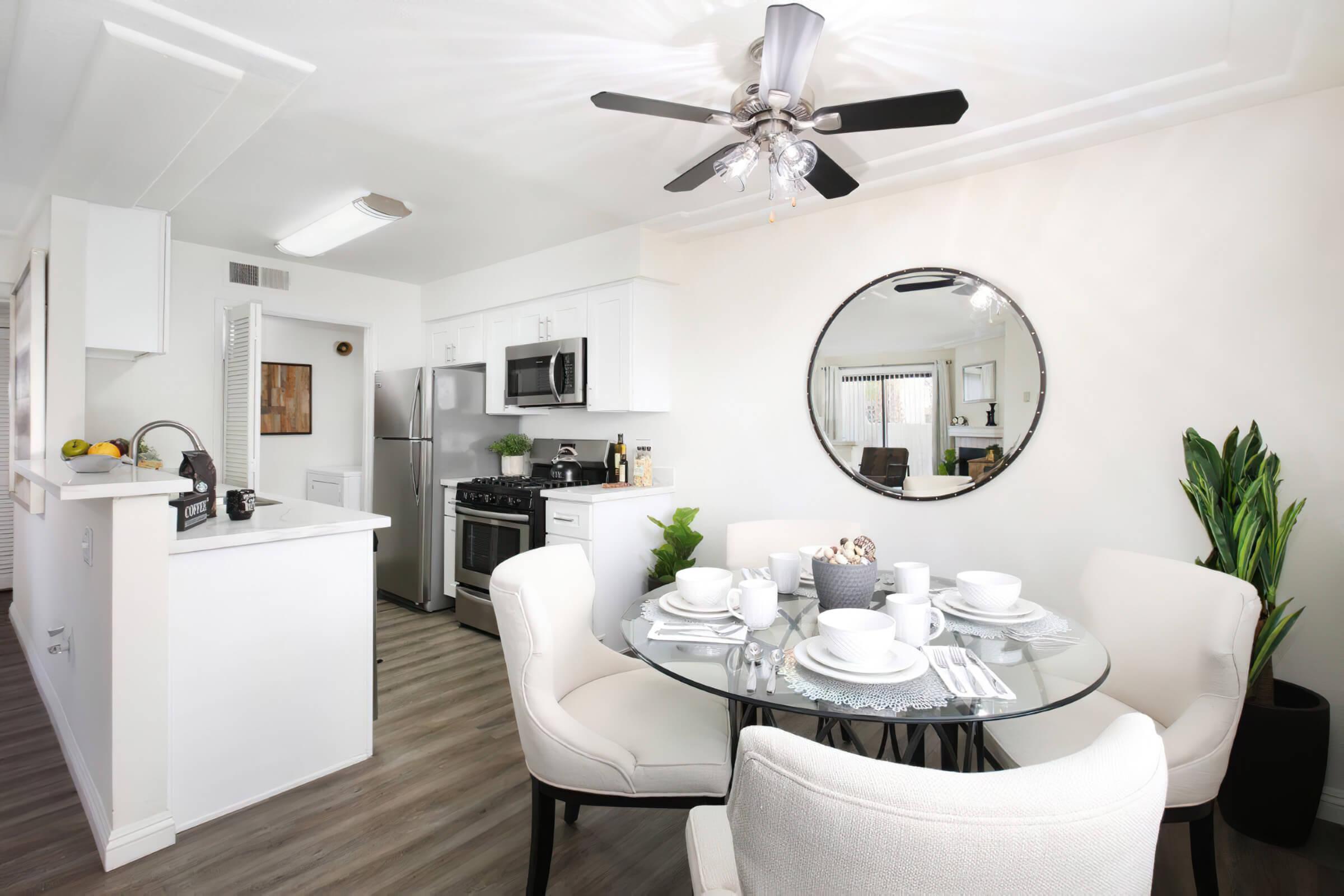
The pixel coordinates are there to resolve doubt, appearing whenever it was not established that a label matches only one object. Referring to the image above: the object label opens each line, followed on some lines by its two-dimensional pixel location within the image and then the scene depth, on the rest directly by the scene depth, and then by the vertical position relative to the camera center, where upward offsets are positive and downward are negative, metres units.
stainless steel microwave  4.18 +0.41
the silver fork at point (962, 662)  1.29 -0.48
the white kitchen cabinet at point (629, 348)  3.92 +0.55
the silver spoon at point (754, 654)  1.46 -0.49
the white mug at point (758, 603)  1.62 -0.41
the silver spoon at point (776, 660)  1.42 -0.49
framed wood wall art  5.20 +0.25
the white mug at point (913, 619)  1.51 -0.41
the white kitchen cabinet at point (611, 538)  3.65 -0.59
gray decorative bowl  1.68 -0.37
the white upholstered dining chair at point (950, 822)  0.69 -0.41
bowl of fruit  2.28 -0.11
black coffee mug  2.46 -0.28
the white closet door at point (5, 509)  4.70 -0.63
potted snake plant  2.01 -0.74
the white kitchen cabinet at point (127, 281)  3.08 +0.71
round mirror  2.83 +0.28
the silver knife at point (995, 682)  1.30 -0.49
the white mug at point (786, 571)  1.96 -0.39
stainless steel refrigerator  4.58 -0.18
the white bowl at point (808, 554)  2.05 -0.36
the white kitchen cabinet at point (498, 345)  4.70 +0.66
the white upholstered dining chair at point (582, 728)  1.58 -0.77
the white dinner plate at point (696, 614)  1.78 -0.48
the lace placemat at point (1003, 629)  1.65 -0.47
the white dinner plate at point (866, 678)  1.32 -0.48
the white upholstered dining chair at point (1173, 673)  1.57 -0.61
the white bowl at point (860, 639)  1.35 -0.41
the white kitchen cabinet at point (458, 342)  4.95 +0.73
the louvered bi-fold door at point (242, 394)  3.71 +0.22
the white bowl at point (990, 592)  1.75 -0.40
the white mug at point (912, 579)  1.79 -0.37
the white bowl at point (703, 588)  1.82 -0.42
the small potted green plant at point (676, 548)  3.72 -0.63
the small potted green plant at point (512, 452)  4.84 -0.13
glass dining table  1.22 -0.50
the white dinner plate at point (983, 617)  1.72 -0.46
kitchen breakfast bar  1.96 -0.76
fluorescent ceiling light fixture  3.35 +1.14
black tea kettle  4.28 -0.22
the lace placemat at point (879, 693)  1.23 -0.49
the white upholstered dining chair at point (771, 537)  2.67 -0.40
